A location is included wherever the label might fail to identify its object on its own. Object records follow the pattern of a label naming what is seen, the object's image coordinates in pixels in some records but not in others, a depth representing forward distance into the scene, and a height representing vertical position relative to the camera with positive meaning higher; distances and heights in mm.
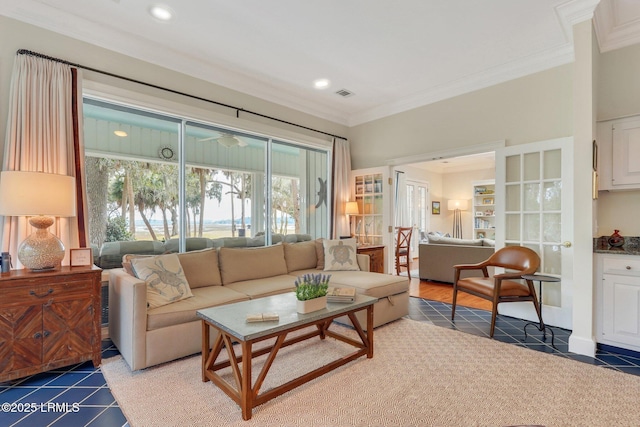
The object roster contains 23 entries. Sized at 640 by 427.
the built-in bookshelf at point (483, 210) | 8620 +31
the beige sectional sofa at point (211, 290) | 2283 -754
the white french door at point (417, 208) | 8461 +92
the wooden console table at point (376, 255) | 4613 -664
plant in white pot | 2139 -575
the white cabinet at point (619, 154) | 2763 +522
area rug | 1742 -1168
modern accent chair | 2959 -743
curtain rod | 2591 +1324
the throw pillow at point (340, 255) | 3869 -556
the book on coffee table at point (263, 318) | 1945 -671
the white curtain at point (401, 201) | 7977 +254
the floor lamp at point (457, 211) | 9102 +3
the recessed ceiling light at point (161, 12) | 2602 +1721
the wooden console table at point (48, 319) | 2043 -753
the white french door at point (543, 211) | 3166 -2
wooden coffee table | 1766 -775
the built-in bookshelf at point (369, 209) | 5039 +40
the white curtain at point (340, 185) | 5145 +442
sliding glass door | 3137 +383
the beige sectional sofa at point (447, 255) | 4973 -735
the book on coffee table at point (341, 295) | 2402 -655
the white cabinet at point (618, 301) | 2486 -746
